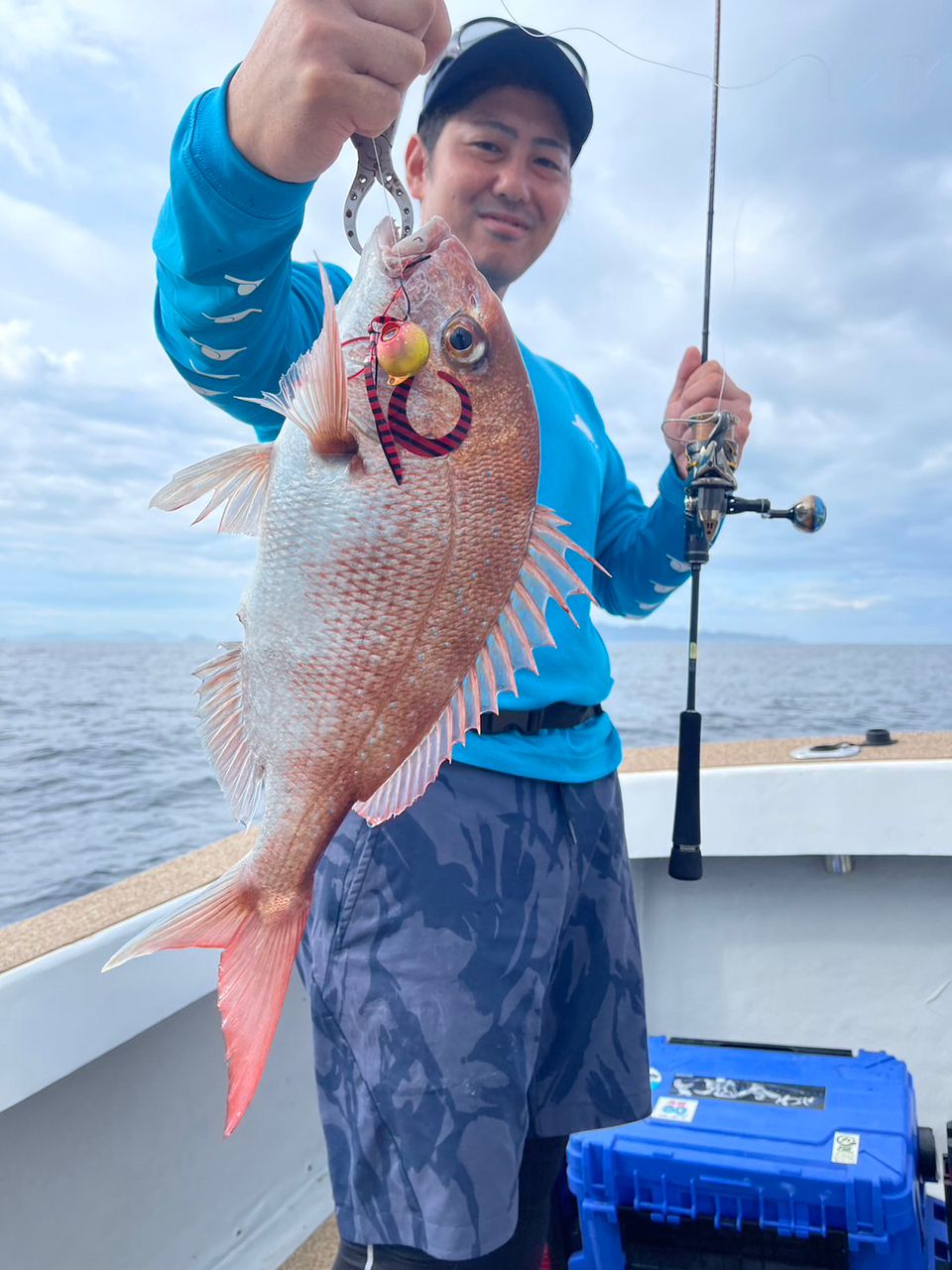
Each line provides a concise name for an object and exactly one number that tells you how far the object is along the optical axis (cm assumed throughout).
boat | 167
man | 94
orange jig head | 93
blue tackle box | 162
